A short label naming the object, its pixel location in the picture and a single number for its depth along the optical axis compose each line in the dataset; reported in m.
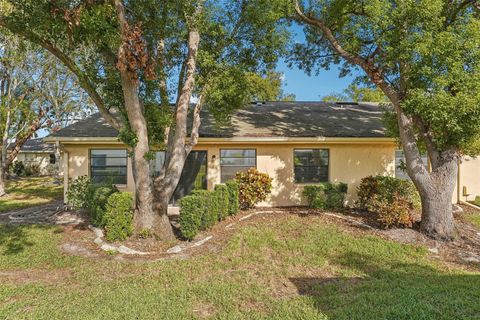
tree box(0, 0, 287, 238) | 6.25
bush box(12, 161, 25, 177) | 27.44
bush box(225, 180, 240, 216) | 9.30
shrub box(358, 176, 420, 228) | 7.93
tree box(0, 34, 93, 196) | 15.96
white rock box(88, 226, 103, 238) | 7.49
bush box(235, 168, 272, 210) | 10.08
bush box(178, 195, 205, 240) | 7.01
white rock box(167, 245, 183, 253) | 6.56
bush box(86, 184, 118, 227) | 7.75
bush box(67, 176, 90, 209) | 9.68
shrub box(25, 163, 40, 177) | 28.61
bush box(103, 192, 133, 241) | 6.90
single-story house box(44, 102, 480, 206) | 10.41
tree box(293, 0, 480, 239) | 6.65
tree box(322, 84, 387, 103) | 28.22
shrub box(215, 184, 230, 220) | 8.50
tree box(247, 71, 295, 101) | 28.39
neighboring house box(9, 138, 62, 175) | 30.44
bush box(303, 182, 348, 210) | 10.16
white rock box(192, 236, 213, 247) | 6.92
